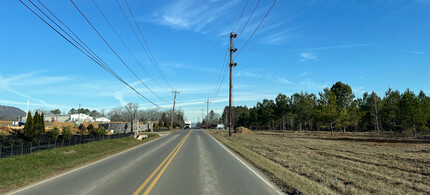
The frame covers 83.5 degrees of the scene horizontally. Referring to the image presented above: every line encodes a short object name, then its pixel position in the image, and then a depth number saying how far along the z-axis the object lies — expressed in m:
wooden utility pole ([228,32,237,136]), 35.91
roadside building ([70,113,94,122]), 98.39
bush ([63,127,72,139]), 22.96
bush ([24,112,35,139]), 21.20
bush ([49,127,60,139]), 23.45
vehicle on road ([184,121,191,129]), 114.21
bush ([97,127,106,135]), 30.17
